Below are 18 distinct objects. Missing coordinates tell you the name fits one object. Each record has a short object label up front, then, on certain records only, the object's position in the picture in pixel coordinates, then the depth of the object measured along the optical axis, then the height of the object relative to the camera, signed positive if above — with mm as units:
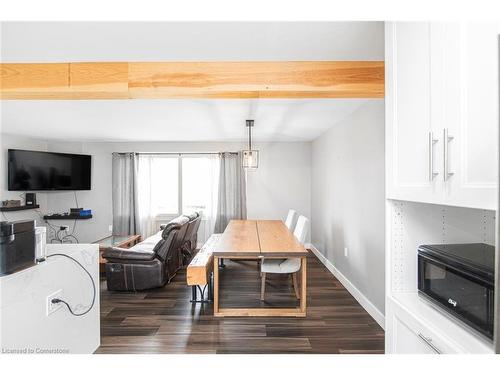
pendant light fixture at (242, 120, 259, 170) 3686 +368
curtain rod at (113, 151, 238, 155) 5684 +711
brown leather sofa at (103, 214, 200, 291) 3451 -1027
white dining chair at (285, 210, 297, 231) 4676 -618
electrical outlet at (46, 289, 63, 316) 1445 -641
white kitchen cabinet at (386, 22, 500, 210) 746 +239
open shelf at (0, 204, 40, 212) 4611 -377
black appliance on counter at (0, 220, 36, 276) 1154 -267
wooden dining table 2656 -658
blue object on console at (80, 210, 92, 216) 5594 -549
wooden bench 2889 -930
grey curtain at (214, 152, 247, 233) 5676 -112
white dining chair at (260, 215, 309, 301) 3010 -910
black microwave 889 -365
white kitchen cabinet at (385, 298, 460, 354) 937 -596
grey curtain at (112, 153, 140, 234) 5664 -139
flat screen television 4801 +312
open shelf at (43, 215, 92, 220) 5516 -623
